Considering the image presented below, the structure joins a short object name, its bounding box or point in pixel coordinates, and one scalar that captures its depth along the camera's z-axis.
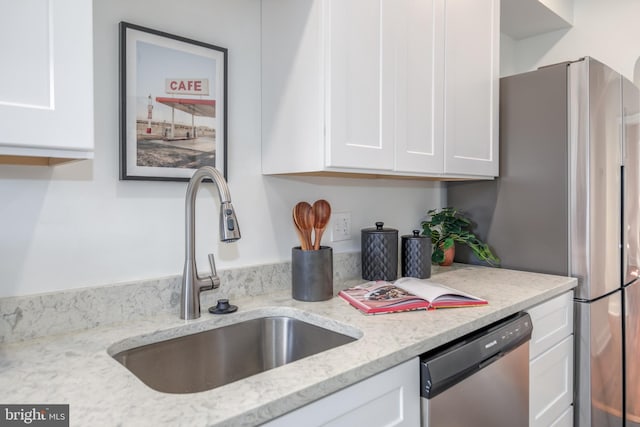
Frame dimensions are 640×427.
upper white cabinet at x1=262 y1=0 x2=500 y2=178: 1.28
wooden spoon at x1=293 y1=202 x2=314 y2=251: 1.43
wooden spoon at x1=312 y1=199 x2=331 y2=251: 1.44
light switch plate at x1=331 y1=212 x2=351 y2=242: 1.72
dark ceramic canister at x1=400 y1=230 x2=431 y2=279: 1.74
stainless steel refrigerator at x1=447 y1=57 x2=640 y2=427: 1.74
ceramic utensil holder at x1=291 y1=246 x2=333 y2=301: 1.38
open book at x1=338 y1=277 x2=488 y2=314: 1.27
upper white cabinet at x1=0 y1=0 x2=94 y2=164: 0.72
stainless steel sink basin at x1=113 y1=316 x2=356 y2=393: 1.10
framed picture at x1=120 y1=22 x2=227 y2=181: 1.19
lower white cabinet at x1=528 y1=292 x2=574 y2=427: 1.49
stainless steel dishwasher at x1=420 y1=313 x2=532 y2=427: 1.05
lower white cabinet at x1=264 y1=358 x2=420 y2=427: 0.81
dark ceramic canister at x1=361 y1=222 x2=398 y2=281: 1.66
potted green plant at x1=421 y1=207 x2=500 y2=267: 1.97
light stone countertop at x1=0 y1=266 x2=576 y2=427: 0.70
